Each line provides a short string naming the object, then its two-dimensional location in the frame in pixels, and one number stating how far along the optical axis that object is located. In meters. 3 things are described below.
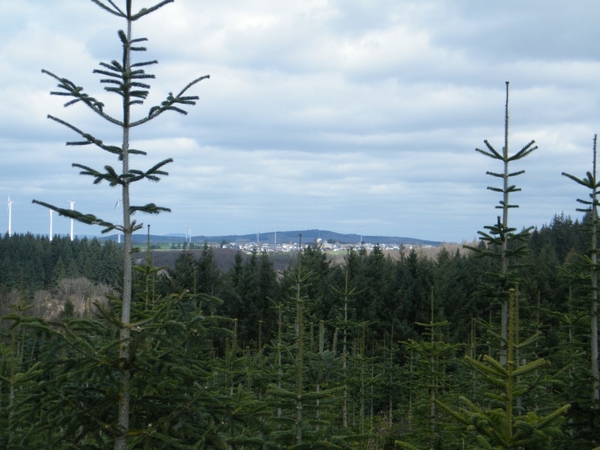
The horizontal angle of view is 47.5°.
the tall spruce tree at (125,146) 8.26
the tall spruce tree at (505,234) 14.30
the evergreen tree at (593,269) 14.31
